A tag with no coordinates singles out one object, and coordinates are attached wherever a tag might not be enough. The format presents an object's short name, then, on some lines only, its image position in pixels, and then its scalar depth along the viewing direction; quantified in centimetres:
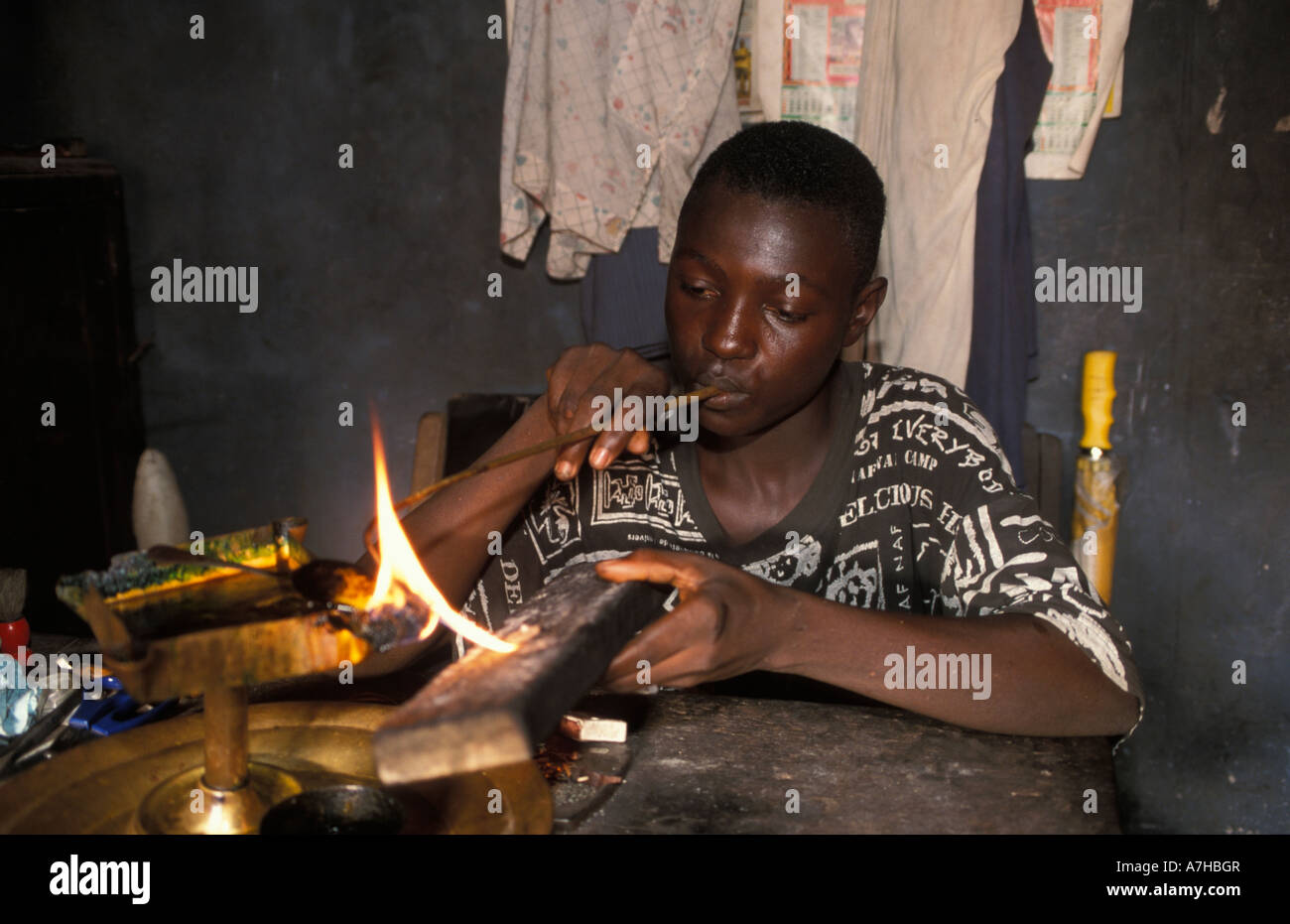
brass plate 122
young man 154
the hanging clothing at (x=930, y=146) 281
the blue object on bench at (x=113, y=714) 151
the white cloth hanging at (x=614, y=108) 296
